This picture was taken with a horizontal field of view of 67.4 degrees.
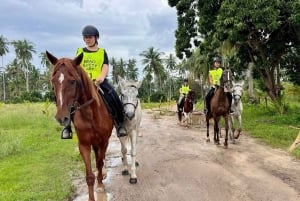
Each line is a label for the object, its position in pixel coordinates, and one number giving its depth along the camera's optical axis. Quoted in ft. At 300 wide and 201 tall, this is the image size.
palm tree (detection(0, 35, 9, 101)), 180.76
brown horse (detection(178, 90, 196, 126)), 39.84
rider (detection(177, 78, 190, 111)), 40.34
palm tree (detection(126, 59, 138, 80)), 195.85
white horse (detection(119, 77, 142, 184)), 14.88
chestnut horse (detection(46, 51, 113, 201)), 9.98
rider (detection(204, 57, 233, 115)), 24.03
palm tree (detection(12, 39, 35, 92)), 183.54
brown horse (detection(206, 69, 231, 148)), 22.80
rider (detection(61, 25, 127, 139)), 13.47
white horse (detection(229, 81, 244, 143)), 25.33
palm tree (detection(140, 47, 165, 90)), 156.82
